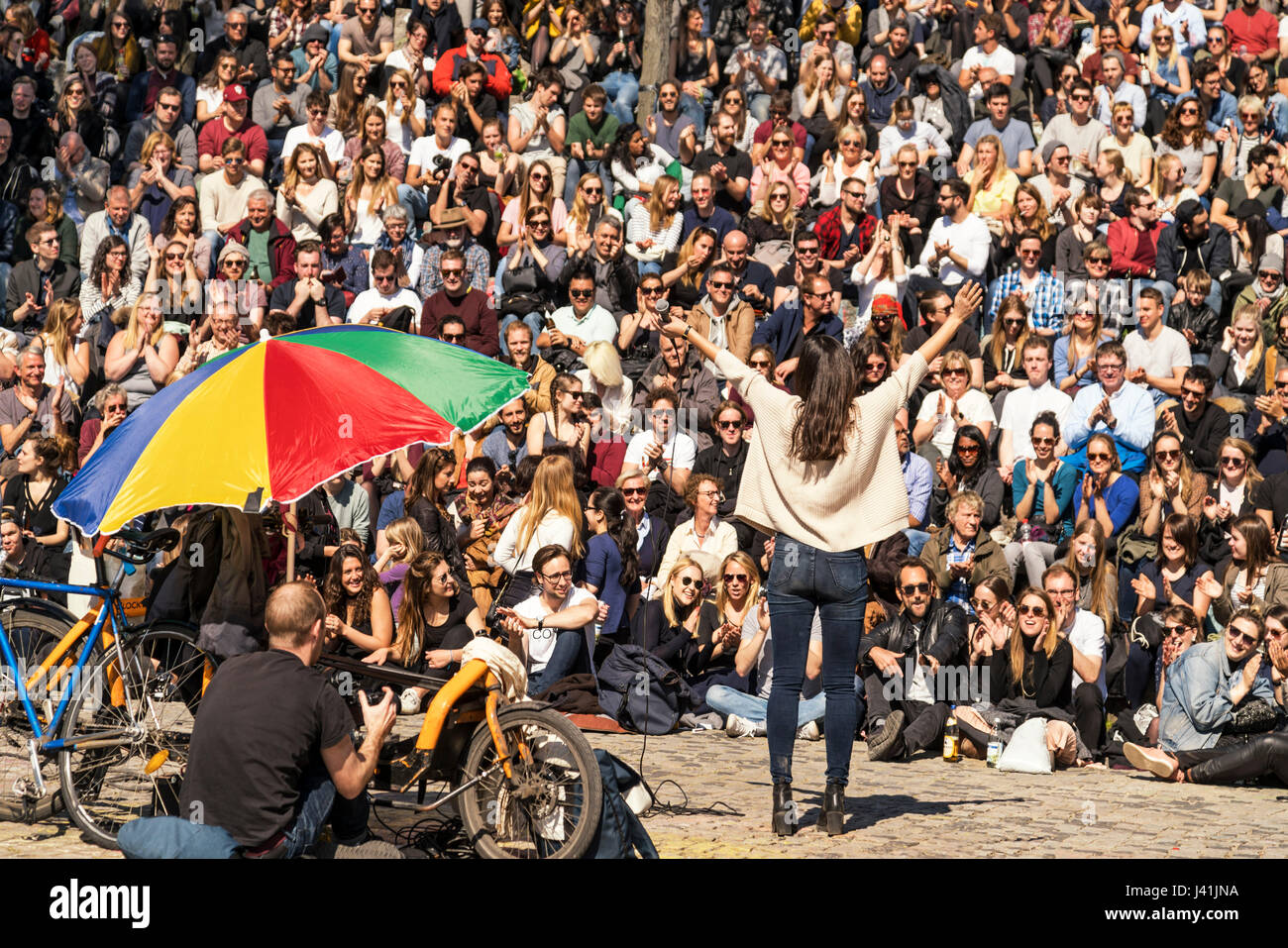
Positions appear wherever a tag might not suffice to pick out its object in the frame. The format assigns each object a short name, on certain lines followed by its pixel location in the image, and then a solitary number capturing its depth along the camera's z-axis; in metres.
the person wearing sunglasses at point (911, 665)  10.56
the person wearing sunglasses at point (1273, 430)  13.08
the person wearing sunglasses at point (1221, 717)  9.82
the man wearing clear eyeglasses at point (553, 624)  11.30
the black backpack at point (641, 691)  11.24
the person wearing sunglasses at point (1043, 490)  12.55
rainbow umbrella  7.45
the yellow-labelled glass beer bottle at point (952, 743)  10.59
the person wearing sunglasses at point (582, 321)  14.81
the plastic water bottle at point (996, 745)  10.41
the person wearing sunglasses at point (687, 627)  11.77
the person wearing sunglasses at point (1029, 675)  10.61
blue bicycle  8.00
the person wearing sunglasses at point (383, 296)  15.45
